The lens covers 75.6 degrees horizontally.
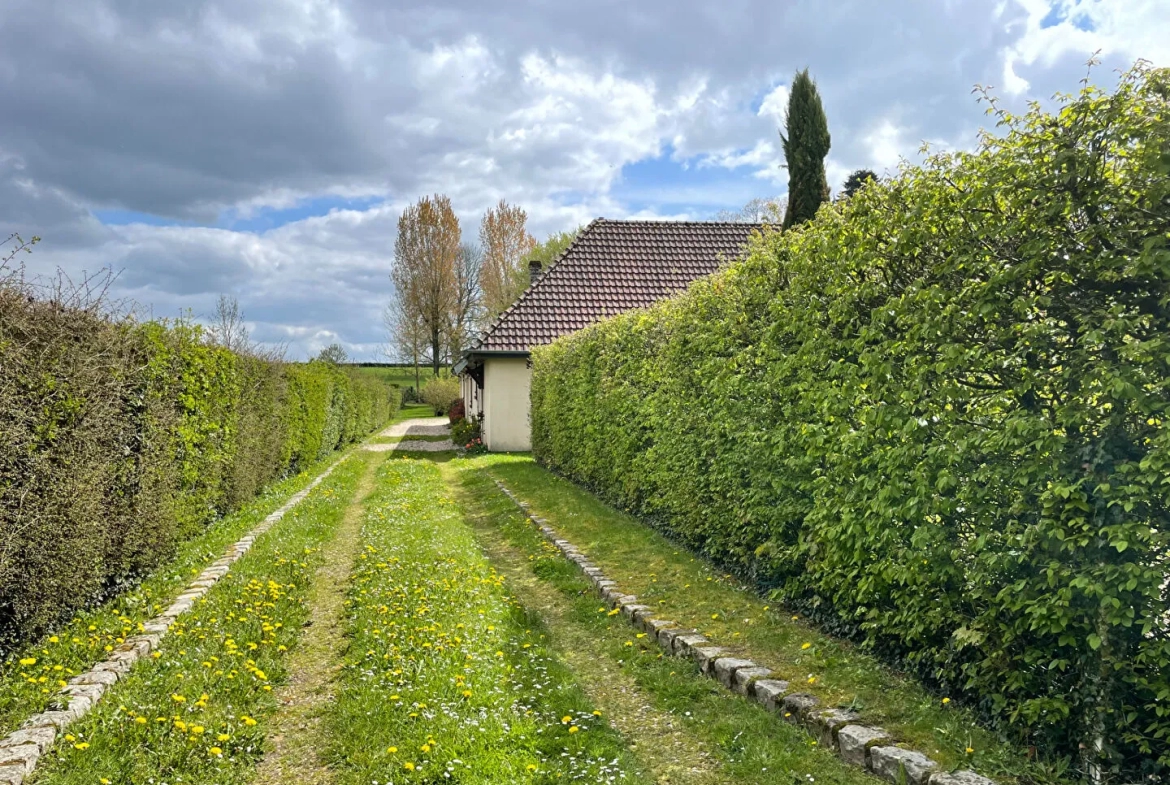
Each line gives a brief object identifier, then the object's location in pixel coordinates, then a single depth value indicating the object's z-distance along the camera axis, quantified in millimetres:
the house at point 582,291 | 20969
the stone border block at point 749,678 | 4757
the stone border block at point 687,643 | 5441
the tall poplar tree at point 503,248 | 50688
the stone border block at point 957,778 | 3412
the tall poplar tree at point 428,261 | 50688
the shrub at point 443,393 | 48500
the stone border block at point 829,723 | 4059
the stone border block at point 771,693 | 4512
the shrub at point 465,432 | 22672
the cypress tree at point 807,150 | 15312
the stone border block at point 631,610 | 6375
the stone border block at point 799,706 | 4312
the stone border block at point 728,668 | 4941
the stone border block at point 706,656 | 5164
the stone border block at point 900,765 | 3541
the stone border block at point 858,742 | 3844
